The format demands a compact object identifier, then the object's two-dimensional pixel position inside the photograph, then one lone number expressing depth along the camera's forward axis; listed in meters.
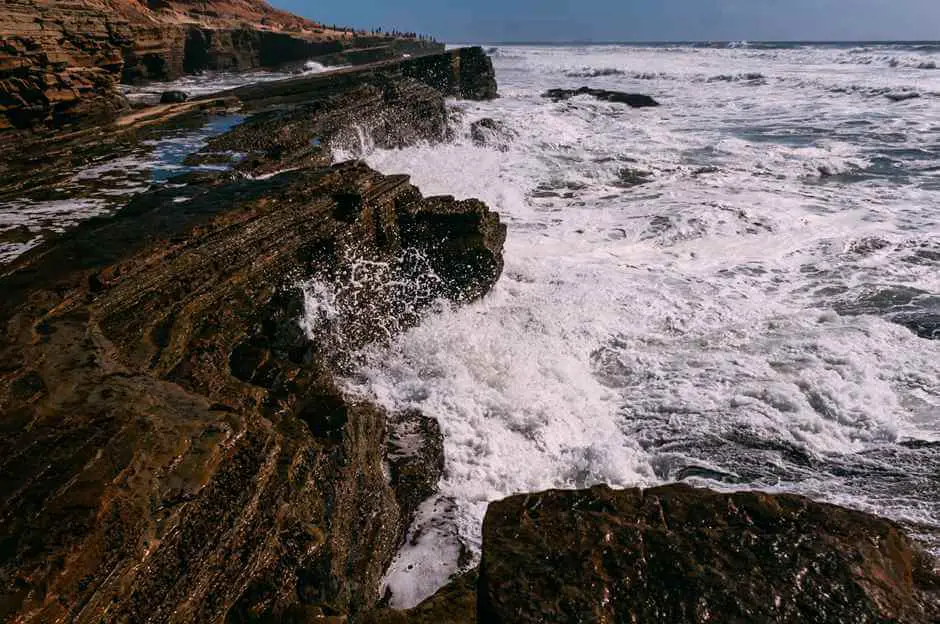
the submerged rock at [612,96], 27.69
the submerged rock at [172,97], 16.95
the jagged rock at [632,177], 14.94
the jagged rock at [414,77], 17.54
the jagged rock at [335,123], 10.50
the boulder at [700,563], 2.33
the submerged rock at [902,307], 7.34
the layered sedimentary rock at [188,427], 2.49
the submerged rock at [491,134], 18.78
